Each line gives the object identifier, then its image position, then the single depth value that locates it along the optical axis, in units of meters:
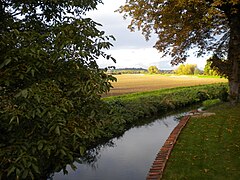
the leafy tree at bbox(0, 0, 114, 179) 2.12
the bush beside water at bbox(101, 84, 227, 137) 13.78
